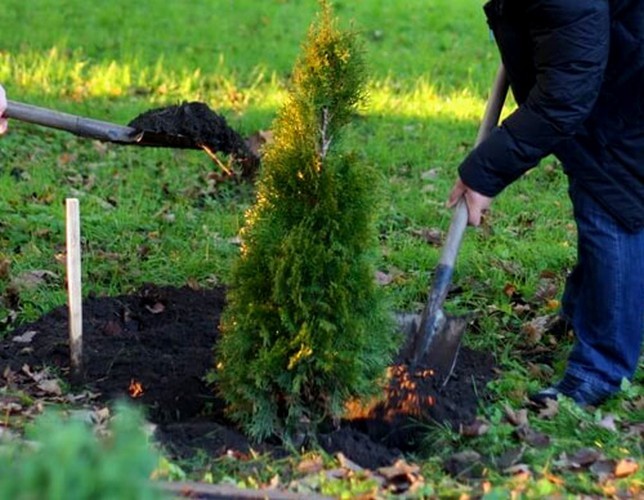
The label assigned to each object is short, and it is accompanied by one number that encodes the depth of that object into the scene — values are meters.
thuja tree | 6.89
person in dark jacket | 7.40
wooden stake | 7.90
